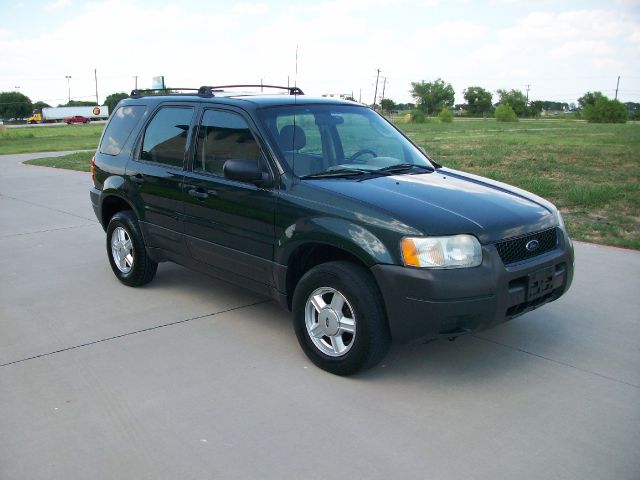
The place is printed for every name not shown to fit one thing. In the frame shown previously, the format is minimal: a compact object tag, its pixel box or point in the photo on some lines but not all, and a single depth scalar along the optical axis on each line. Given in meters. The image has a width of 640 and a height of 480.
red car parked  107.06
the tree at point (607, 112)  65.88
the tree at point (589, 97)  104.05
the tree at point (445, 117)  72.50
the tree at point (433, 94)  137.38
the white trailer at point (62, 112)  113.06
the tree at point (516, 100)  110.06
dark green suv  3.75
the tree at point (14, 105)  133.24
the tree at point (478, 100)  119.44
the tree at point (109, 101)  114.64
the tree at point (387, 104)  90.92
